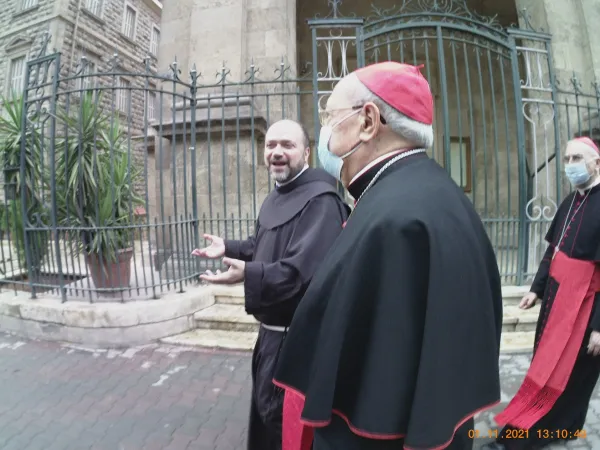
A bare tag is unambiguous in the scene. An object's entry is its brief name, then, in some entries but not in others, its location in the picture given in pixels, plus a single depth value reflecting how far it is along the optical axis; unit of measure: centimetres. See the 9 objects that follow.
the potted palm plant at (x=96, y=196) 480
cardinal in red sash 242
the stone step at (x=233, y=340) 430
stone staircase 440
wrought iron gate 518
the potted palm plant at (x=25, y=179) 509
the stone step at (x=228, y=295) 528
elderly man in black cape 95
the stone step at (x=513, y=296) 508
